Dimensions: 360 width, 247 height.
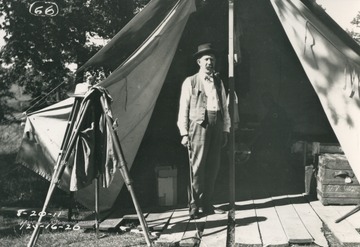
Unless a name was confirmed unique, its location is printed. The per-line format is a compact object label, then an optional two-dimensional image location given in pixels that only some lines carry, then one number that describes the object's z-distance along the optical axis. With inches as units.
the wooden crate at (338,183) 205.2
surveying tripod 150.8
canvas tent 180.7
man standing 191.6
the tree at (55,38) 271.9
